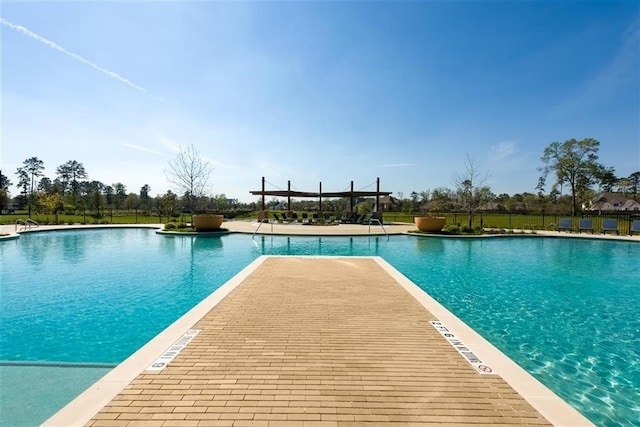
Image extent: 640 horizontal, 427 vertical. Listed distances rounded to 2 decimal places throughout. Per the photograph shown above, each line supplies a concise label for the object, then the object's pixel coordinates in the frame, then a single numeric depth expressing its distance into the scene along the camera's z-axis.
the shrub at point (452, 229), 15.97
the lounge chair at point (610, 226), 16.39
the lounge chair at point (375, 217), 22.00
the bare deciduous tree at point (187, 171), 20.23
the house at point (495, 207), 44.03
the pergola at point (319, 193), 22.83
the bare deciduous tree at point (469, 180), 21.17
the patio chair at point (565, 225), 17.55
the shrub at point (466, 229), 16.09
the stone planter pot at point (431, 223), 16.23
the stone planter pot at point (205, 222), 16.42
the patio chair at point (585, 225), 16.94
